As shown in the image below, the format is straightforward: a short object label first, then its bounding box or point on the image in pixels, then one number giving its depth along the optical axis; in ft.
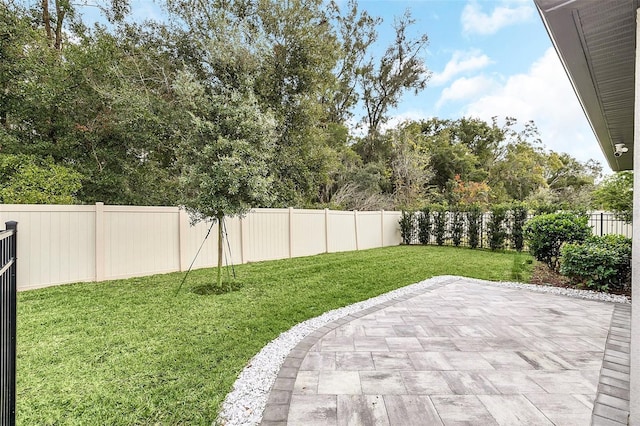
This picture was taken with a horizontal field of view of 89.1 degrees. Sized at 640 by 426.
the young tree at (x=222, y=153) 16.06
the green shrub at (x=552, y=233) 21.62
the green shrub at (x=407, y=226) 42.83
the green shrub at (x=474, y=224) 37.91
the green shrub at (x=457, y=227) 39.22
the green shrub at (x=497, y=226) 35.40
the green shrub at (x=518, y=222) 34.42
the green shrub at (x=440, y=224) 40.60
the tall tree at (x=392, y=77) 59.88
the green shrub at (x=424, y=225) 41.63
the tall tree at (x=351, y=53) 56.56
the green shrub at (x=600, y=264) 16.97
